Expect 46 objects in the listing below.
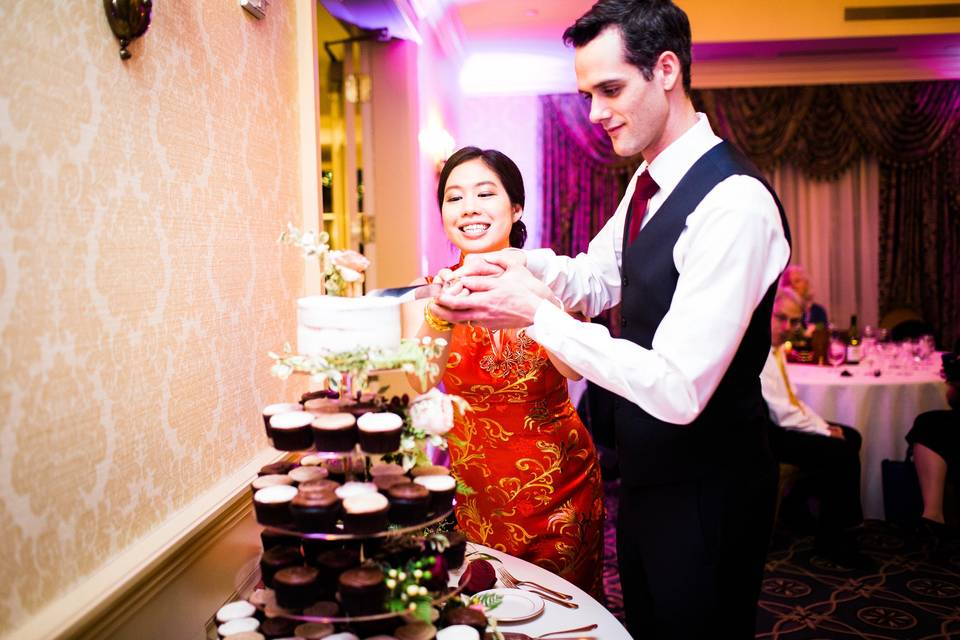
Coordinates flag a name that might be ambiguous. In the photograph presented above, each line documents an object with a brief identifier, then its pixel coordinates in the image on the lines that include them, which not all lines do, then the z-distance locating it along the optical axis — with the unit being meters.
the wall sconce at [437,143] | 5.23
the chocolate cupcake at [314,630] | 1.11
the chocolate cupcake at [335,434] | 1.14
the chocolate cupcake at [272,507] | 1.13
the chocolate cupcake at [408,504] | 1.13
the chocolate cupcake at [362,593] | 1.08
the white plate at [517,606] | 1.39
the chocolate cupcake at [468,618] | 1.20
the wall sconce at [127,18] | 1.20
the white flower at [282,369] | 1.17
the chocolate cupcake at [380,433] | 1.13
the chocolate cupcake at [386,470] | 1.22
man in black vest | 1.40
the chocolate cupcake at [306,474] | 1.23
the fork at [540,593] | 1.46
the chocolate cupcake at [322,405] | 1.22
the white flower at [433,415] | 1.18
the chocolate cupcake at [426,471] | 1.25
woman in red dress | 2.04
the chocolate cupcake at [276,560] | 1.16
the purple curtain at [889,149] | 7.58
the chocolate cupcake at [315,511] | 1.10
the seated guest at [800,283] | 5.17
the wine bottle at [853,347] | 4.95
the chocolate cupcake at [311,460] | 1.30
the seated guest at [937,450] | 4.04
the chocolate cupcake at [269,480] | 1.20
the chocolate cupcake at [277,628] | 1.12
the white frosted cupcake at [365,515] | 1.08
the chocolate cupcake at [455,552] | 1.27
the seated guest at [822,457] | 3.96
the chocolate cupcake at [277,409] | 1.23
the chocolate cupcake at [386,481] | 1.17
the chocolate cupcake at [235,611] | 1.19
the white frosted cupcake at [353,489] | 1.15
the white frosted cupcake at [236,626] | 1.13
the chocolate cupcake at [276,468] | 1.28
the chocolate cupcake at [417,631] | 1.11
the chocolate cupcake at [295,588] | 1.10
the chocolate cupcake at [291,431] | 1.17
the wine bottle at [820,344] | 4.91
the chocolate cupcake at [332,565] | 1.13
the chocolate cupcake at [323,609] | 1.09
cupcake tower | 1.10
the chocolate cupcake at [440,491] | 1.18
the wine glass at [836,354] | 4.91
